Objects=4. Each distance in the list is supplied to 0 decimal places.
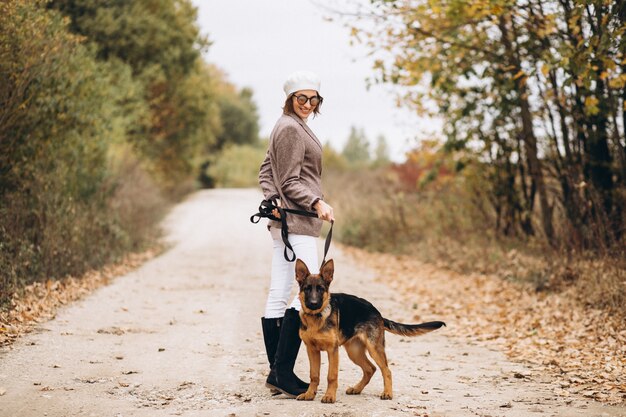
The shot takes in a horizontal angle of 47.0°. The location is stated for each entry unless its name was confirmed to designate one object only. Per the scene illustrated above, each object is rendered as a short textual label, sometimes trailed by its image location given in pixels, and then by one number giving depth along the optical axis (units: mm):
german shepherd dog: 4918
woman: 5180
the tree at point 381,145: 102725
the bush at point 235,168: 51000
